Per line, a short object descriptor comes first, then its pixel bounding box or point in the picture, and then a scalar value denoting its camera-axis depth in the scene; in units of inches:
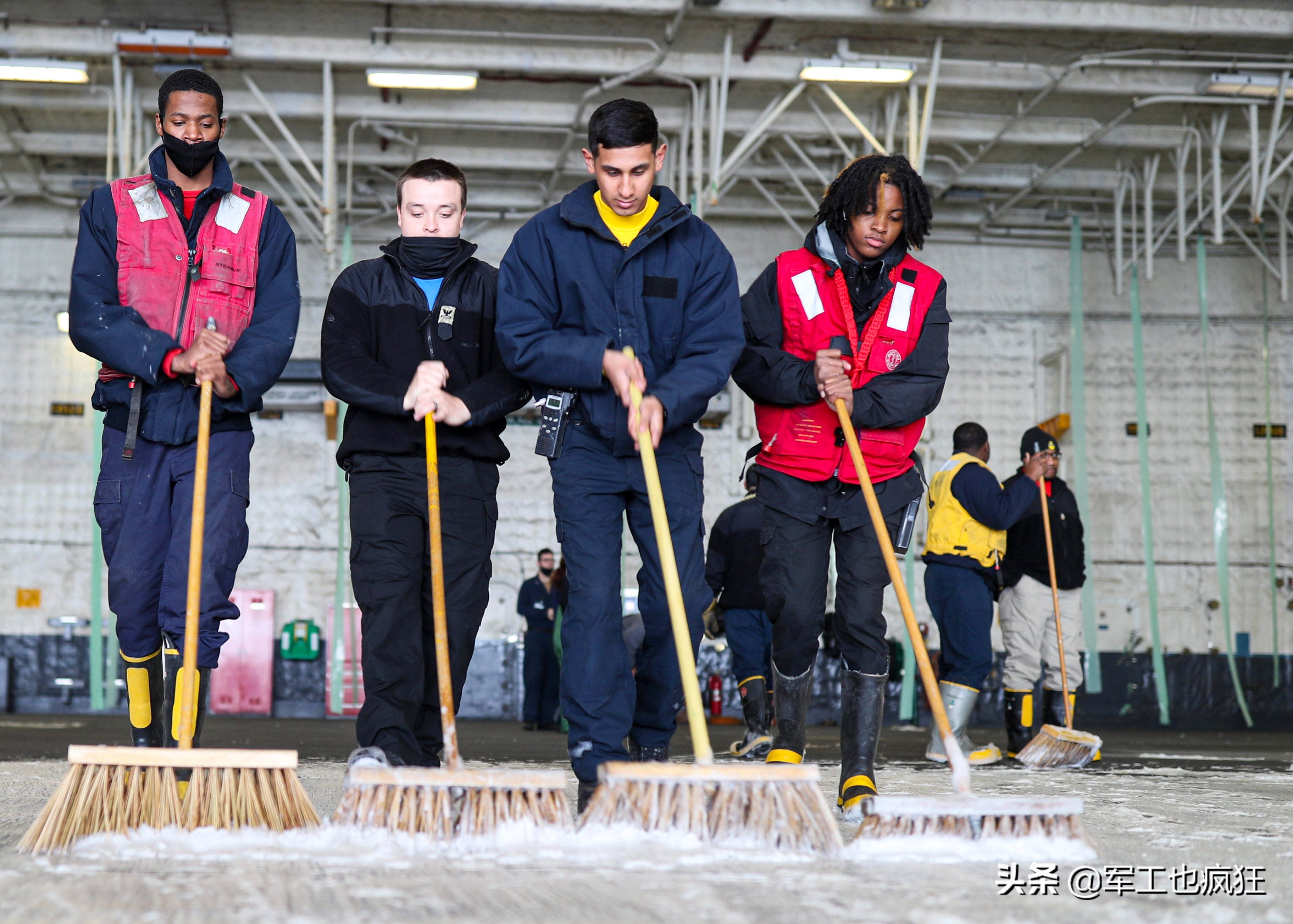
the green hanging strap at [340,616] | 400.2
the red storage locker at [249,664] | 458.0
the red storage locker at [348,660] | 424.5
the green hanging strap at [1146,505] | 406.3
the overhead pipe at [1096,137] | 372.8
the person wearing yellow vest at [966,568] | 228.4
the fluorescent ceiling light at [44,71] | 342.6
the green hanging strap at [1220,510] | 415.2
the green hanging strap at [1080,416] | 419.5
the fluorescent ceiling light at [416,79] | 355.9
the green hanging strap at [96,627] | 361.4
